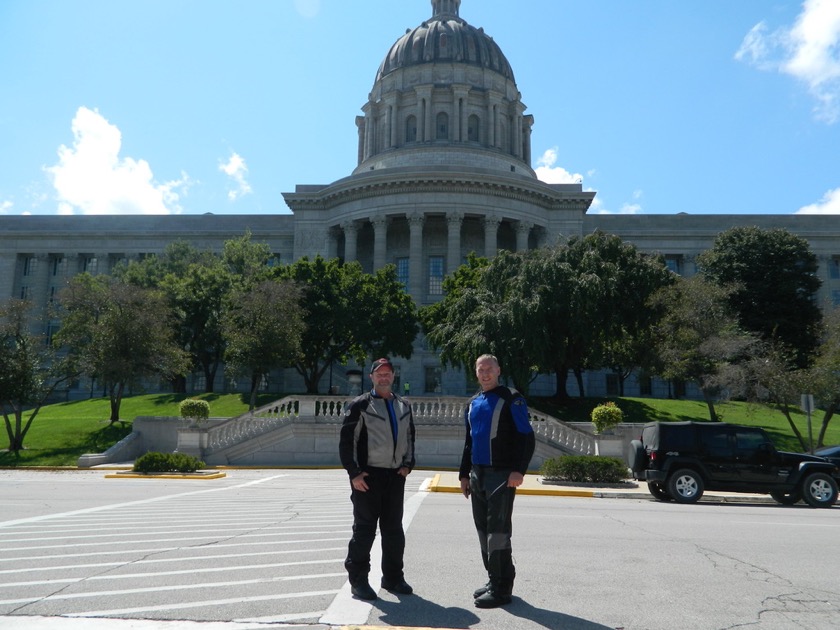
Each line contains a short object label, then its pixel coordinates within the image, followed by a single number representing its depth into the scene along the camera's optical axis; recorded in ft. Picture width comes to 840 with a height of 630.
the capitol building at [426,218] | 183.42
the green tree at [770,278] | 159.94
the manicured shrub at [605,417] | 79.71
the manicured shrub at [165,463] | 72.38
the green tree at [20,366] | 101.45
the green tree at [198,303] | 156.87
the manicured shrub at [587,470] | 63.57
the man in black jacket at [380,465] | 20.75
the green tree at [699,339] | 102.83
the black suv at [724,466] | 54.54
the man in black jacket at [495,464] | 19.72
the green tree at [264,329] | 116.26
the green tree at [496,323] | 111.24
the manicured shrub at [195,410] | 87.20
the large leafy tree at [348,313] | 139.95
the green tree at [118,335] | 108.17
